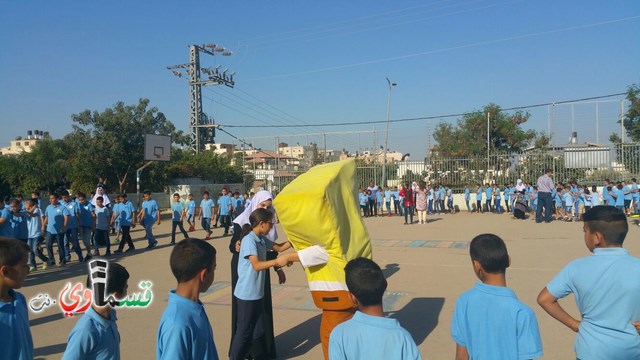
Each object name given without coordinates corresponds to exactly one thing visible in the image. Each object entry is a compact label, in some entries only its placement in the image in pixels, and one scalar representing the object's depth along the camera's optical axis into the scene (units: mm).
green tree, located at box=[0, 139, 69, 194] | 28219
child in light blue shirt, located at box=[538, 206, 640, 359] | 2738
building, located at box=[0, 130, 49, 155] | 89375
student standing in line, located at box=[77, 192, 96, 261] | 12109
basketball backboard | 26597
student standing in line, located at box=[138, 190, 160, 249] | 13938
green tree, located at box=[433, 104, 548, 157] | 33062
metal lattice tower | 39531
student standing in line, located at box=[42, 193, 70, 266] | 11164
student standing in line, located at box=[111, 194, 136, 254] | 13242
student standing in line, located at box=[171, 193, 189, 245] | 14820
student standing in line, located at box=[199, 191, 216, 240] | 16109
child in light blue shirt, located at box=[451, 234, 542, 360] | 2551
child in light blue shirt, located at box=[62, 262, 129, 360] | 2641
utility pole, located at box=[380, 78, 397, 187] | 26312
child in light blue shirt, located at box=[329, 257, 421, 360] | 2357
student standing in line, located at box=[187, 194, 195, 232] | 17688
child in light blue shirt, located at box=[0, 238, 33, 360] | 2643
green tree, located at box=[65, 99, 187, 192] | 27859
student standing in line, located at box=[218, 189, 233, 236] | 17297
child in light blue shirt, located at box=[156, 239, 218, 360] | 2428
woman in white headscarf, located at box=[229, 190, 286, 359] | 5133
